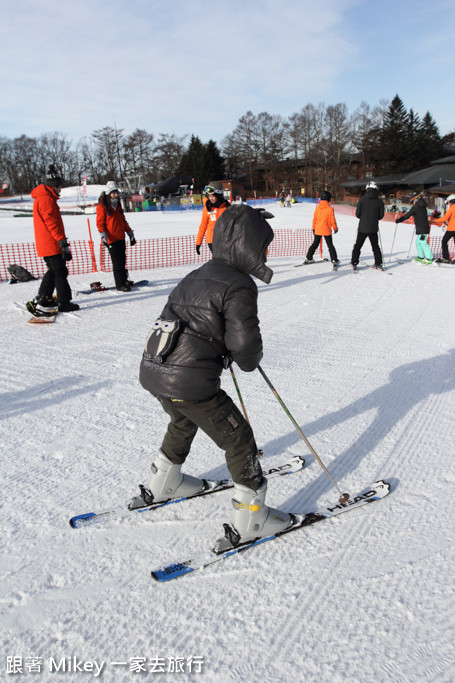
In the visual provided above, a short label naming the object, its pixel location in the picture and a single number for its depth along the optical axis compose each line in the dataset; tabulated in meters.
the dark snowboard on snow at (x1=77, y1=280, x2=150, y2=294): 8.00
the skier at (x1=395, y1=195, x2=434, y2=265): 10.70
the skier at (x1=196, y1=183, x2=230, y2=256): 6.82
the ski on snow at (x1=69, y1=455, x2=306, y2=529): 2.45
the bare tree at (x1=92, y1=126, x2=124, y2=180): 73.31
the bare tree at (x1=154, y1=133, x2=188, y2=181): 72.19
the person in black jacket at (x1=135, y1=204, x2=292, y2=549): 2.01
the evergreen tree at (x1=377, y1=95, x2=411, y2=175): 51.44
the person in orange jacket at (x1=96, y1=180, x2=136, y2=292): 7.43
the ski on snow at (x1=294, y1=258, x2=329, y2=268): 10.95
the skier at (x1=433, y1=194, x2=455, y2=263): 10.72
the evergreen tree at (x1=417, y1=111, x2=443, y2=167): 51.59
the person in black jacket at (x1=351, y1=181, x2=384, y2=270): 9.59
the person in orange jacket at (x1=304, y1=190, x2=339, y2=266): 9.93
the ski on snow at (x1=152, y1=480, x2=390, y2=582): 2.09
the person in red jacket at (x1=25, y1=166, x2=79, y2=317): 5.99
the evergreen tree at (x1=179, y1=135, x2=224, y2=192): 59.78
